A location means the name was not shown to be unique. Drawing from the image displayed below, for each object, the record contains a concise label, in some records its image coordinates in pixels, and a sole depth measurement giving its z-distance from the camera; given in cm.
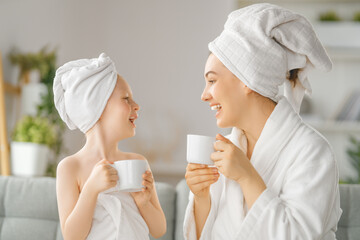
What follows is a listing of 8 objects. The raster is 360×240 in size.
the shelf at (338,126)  348
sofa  176
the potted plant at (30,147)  282
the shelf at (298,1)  356
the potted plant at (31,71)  311
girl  133
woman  122
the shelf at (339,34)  351
